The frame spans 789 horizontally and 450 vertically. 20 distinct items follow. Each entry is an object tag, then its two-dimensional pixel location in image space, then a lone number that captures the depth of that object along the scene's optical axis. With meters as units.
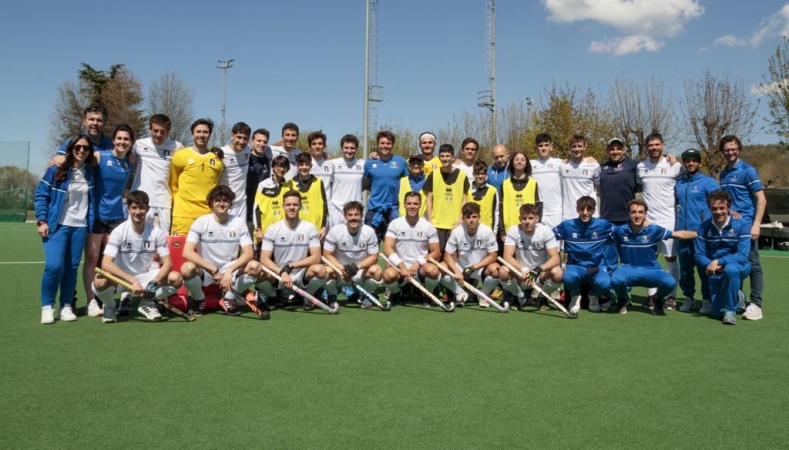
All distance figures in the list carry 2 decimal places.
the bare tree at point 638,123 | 23.03
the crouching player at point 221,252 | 5.85
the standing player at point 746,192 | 6.06
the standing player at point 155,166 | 6.19
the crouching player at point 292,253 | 6.16
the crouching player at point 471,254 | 6.54
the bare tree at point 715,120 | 21.72
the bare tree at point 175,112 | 29.37
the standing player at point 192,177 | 6.25
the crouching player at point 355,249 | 6.44
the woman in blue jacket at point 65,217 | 5.38
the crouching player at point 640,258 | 6.12
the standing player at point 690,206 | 6.43
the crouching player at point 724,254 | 5.74
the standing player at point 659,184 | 6.78
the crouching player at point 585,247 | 6.24
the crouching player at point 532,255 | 6.36
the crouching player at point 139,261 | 5.44
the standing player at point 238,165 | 6.62
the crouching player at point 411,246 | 6.57
